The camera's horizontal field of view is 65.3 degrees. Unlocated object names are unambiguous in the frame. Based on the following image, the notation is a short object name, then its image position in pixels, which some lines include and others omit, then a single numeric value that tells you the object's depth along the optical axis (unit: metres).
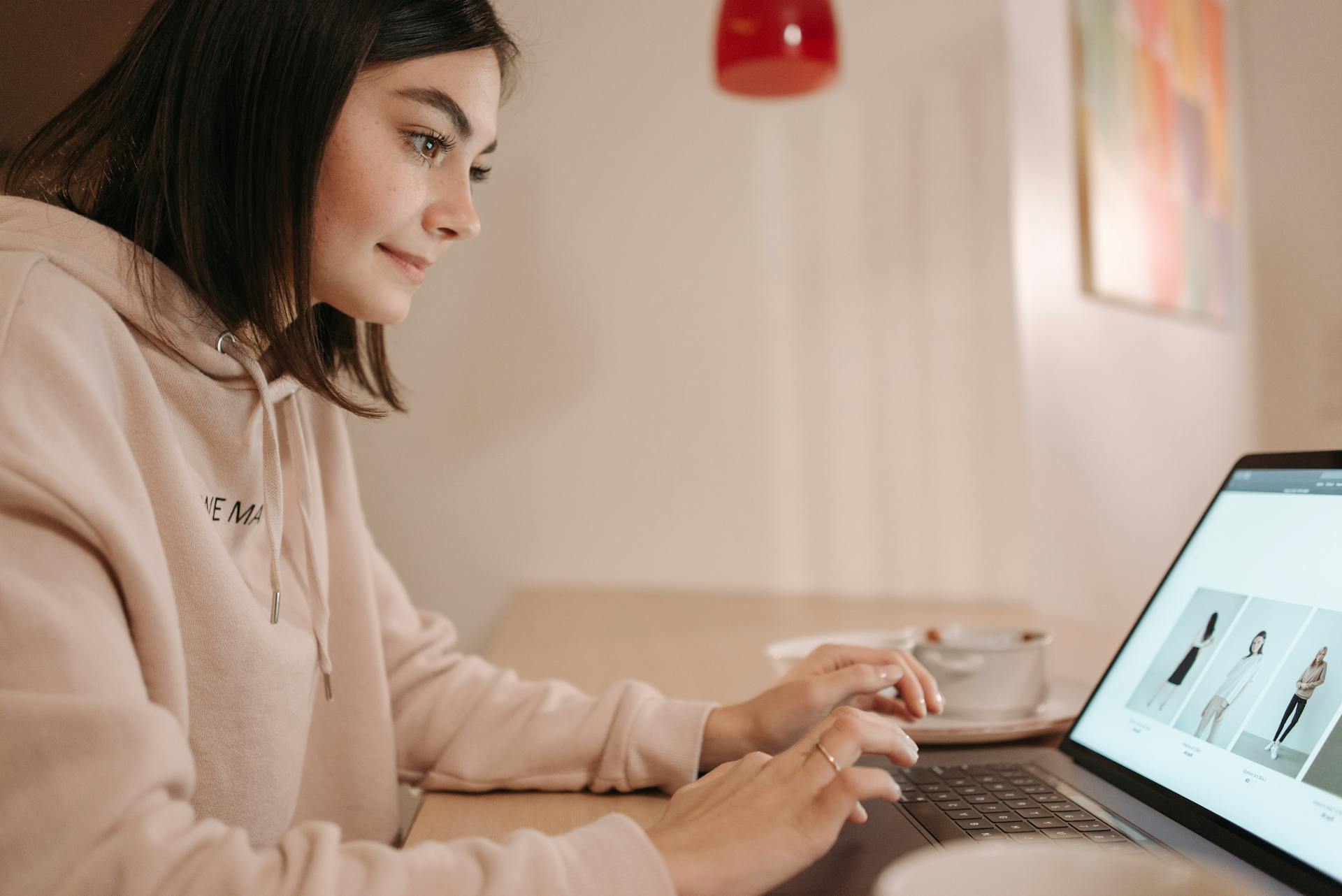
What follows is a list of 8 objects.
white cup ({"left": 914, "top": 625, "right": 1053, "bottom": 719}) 0.80
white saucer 0.76
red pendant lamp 1.35
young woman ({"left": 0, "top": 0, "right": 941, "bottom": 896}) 0.44
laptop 0.50
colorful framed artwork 1.93
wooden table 0.71
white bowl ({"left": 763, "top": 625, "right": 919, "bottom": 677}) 0.92
